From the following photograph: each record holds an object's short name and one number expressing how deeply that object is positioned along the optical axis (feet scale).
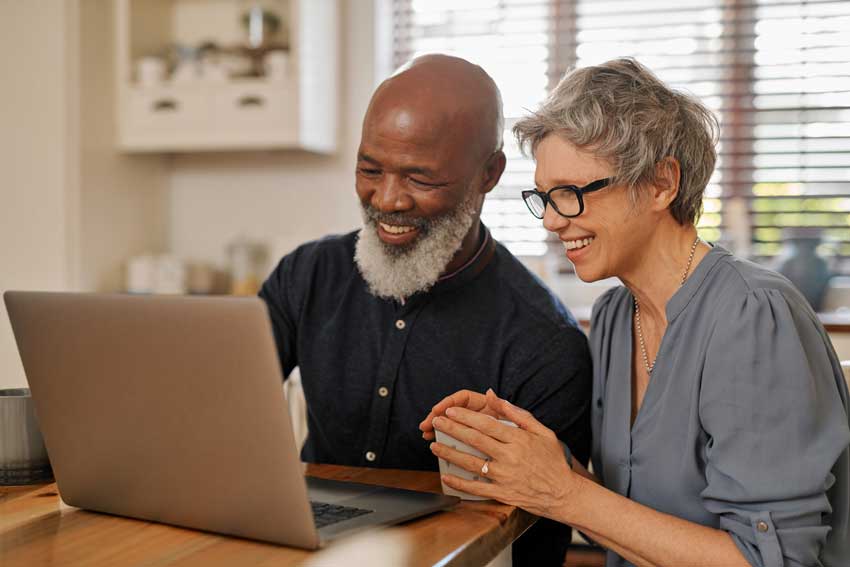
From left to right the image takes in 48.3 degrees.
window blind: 10.55
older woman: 3.80
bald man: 5.21
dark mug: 4.06
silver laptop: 3.06
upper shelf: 10.18
